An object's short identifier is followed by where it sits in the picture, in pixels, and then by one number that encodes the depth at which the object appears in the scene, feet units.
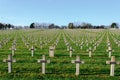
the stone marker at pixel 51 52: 27.98
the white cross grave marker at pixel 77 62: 18.65
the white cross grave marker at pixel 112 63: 18.31
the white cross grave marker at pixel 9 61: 18.98
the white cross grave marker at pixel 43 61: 18.89
